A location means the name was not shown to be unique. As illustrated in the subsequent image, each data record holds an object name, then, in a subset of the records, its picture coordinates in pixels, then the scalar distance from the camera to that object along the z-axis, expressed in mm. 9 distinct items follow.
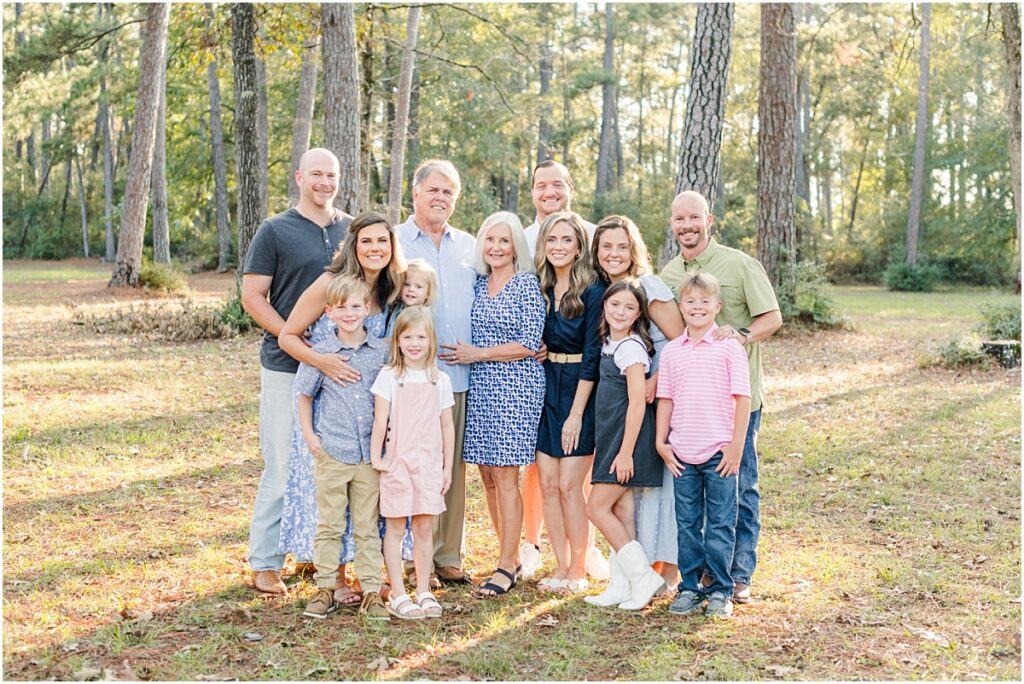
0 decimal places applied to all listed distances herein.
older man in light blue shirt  4945
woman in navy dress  4816
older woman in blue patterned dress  4801
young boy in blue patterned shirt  4547
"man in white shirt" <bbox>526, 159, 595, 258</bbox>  5395
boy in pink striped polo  4535
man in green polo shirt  4727
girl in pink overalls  4539
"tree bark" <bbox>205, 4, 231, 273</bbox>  29703
